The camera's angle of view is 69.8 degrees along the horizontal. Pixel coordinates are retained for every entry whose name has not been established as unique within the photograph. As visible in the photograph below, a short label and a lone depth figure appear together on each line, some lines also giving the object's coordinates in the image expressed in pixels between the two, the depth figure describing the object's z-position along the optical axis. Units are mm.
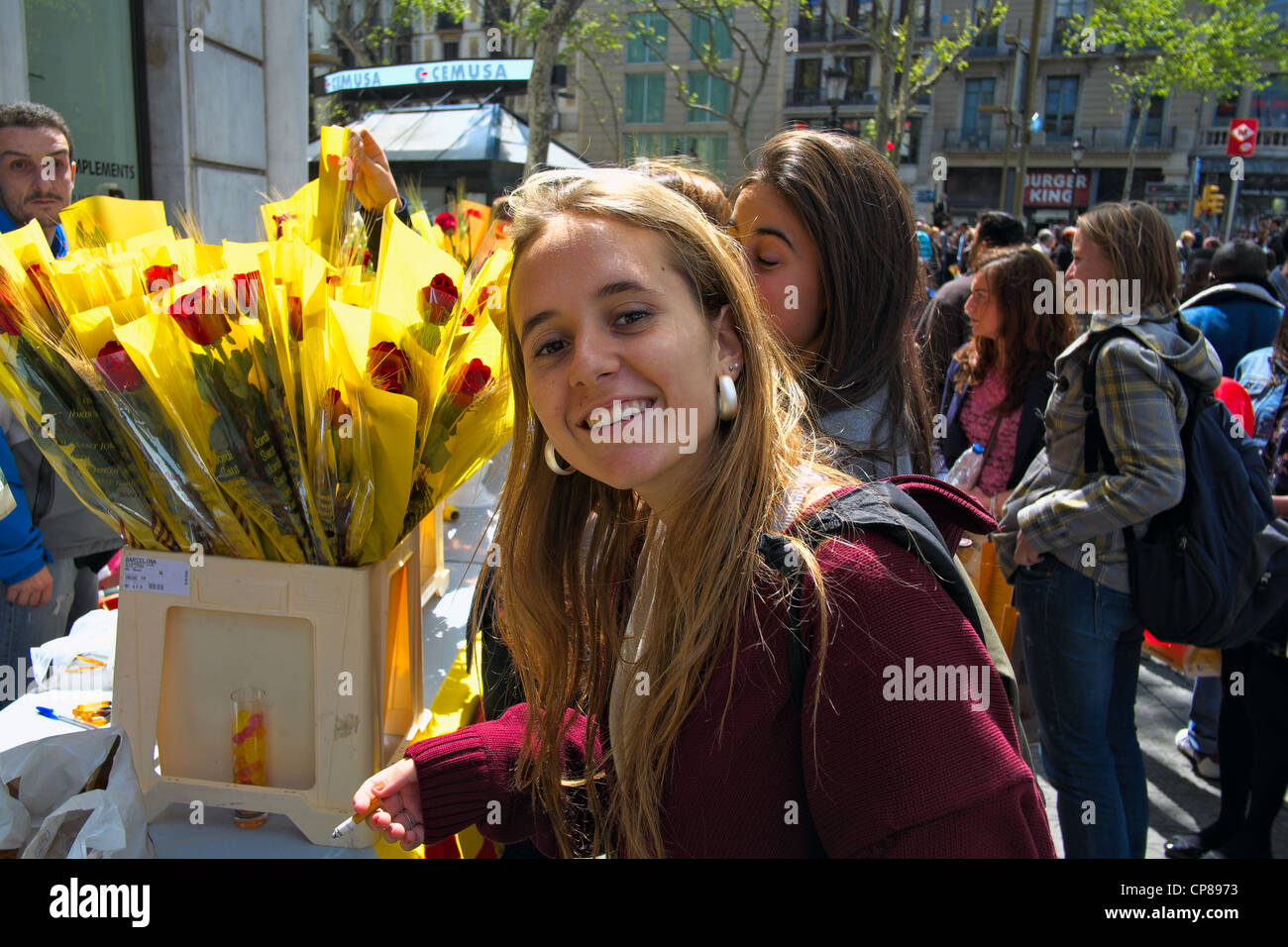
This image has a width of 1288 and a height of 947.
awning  14562
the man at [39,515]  2750
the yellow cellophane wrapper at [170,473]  1455
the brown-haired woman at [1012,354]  3451
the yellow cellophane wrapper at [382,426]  1444
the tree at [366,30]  21000
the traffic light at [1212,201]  18312
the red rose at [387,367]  1484
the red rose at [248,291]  1423
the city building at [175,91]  5113
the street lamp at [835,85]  14227
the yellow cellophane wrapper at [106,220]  1772
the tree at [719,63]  36744
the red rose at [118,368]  1409
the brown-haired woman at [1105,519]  2428
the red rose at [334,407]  1459
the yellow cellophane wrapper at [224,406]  1435
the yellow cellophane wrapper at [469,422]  1618
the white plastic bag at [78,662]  1958
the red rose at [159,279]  1517
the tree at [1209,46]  22594
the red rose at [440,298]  1524
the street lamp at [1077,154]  28312
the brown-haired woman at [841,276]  1767
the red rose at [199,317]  1398
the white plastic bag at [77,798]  1261
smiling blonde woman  947
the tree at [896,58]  13953
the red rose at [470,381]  1577
